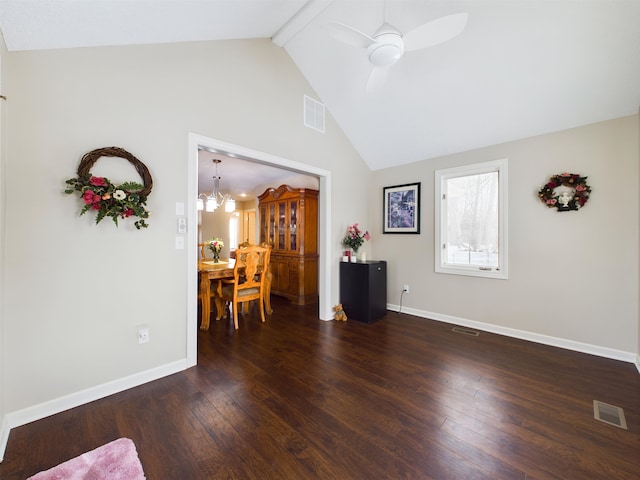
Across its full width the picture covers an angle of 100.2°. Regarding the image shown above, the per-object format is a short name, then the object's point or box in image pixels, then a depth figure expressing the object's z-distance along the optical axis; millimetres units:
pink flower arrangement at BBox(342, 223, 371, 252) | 4207
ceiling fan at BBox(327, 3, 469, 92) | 1890
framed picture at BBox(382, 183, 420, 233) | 4254
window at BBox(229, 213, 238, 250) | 8680
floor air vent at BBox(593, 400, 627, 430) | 1826
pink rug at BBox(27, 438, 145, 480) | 1384
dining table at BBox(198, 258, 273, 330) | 3639
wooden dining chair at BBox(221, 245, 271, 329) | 3723
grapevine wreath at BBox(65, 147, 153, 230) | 1948
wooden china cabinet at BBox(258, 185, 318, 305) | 5043
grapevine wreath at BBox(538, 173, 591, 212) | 2871
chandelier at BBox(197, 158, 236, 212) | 4766
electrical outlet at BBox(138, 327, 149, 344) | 2289
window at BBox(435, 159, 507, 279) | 3484
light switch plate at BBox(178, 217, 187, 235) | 2496
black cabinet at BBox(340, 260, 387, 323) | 3855
